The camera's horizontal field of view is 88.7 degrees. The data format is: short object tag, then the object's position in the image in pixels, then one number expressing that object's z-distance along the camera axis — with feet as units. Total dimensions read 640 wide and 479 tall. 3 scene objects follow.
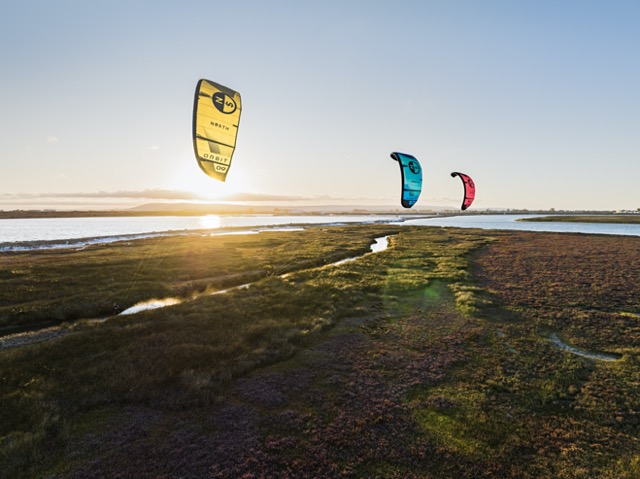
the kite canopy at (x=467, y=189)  104.88
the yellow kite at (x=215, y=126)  41.37
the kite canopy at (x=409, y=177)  80.07
